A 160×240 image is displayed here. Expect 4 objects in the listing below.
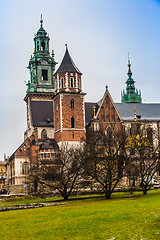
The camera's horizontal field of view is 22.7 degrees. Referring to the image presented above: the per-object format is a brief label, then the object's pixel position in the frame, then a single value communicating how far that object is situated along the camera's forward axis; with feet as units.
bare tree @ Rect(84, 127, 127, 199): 146.90
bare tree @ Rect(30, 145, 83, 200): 158.40
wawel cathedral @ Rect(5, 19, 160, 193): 256.32
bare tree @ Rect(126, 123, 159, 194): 158.10
